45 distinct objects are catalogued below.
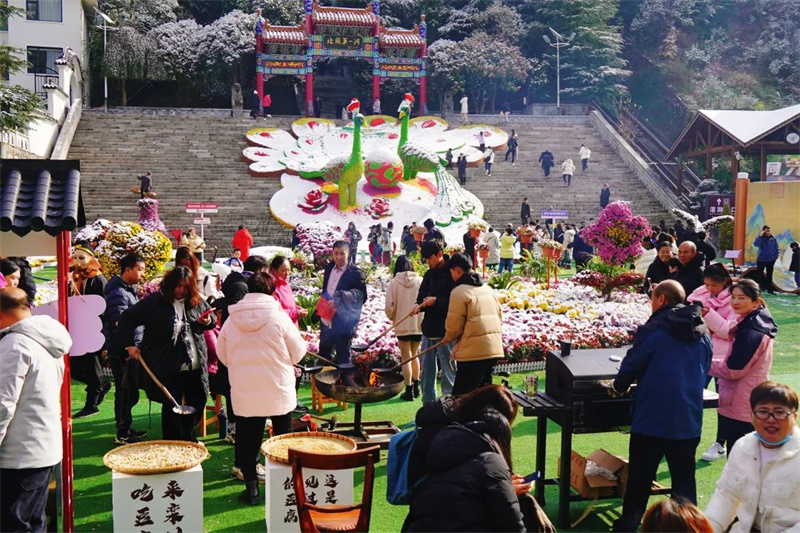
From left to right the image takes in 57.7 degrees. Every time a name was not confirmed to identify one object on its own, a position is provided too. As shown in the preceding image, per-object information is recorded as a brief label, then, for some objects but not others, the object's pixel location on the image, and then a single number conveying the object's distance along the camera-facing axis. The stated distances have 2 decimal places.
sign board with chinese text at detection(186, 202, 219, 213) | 19.08
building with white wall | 29.42
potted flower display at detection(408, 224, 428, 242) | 15.18
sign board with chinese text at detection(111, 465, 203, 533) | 4.09
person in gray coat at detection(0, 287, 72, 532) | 3.53
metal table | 4.66
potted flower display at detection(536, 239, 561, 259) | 13.51
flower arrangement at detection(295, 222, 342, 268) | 13.41
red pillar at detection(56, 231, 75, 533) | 4.31
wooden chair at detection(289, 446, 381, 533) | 3.75
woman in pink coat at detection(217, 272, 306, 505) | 4.90
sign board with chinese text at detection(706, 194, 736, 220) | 21.78
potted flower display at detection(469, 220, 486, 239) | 14.83
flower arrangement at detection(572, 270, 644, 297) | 12.73
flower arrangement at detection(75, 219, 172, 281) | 9.47
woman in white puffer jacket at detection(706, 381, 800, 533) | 3.39
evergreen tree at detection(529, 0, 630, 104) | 35.72
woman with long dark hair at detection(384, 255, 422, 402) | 7.47
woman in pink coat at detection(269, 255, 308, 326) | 6.51
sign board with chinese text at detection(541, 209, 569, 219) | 18.84
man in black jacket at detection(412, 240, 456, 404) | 6.46
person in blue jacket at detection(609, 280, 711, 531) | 4.16
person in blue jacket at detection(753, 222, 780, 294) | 14.34
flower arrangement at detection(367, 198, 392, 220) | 22.19
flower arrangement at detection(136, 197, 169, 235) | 18.05
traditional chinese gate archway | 31.00
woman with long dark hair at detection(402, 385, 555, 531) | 2.98
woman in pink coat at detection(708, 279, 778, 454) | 4.75
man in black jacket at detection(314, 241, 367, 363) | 6.91
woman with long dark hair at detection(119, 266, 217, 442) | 5.20
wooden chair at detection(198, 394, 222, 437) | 6.37
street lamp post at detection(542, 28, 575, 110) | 34.97
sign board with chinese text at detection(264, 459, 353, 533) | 4.35
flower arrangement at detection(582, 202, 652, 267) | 12.43
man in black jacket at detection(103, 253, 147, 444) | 6.07
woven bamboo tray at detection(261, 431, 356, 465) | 4.46
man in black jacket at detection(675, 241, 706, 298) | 7.55
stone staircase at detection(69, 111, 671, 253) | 22.44
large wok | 5.58
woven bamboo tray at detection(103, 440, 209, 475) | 4.12
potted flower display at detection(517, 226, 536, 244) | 17.08
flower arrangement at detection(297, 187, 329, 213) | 22.69
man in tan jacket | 5.68
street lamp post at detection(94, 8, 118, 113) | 29.46
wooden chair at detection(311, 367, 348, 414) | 7.09
